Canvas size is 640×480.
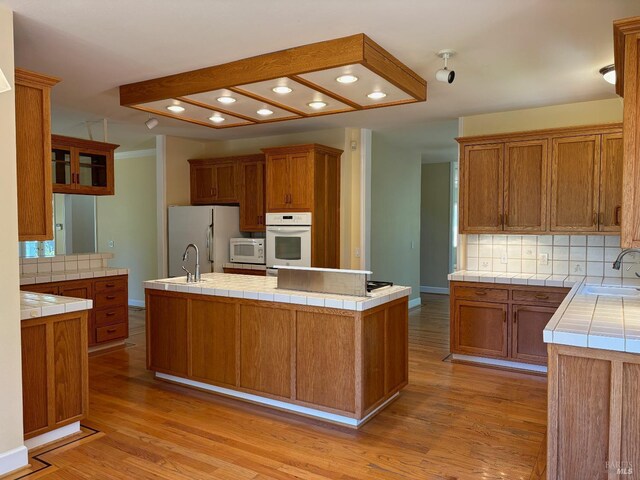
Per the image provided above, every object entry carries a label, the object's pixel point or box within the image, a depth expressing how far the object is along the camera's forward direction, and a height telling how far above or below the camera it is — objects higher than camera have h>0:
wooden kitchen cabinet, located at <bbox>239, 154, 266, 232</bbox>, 6.02 +0.43
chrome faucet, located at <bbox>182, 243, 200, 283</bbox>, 4.04 -0.41
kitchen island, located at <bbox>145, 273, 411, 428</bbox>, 3.15 -0.83
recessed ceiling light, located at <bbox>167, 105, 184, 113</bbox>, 3.96 +0.99
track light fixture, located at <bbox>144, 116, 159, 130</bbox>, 4.83 +1.05
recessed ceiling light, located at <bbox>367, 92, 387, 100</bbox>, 3.51 +0.96
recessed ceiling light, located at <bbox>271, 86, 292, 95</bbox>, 3.41 +0.97
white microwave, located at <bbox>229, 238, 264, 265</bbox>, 5.83 -0.28
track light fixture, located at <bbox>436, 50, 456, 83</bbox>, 3.13 +0.99
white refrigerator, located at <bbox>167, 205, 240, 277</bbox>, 6.01 -0.07
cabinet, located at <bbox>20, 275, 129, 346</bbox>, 4.84 -0.79
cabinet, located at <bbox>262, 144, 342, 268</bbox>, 5.34 +0.43
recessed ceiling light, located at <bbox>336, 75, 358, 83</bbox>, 3.12 +0.97
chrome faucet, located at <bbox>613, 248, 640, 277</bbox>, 3.48 -0.27
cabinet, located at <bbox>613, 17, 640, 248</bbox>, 2.09 +0.39
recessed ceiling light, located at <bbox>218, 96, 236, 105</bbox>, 3.69 +0.98
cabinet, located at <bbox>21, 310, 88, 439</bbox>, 2.80 -0.86
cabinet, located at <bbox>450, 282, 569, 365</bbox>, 4.26 -0.84
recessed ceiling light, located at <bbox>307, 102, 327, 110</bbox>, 3.84 +0.98
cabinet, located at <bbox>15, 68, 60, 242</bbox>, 2.78 +0.43
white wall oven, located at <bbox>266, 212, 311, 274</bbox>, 5.36 -0.13
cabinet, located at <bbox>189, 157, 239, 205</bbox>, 6.25 +0.62
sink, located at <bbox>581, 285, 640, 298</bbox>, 3.33 -0.46
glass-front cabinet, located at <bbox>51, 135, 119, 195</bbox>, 5.07 +0.67
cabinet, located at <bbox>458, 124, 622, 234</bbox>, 4.15 +0.41
